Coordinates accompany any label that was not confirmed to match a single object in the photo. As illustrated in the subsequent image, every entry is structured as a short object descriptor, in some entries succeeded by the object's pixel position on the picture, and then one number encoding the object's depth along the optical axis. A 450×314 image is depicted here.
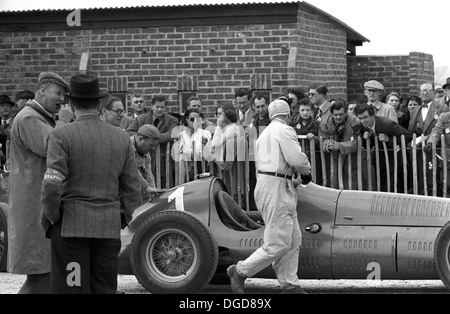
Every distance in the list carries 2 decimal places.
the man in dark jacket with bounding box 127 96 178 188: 15.40
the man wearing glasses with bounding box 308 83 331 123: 15.60
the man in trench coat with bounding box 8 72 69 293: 8.56
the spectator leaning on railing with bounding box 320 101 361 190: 14.41
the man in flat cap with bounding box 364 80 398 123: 15.63
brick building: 20.59
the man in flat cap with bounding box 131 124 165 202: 12.01
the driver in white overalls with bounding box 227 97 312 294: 10.98
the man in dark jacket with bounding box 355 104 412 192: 14.61
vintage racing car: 10.91
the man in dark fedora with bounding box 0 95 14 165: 15.95
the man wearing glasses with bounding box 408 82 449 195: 14.64
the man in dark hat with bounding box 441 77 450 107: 15.81
